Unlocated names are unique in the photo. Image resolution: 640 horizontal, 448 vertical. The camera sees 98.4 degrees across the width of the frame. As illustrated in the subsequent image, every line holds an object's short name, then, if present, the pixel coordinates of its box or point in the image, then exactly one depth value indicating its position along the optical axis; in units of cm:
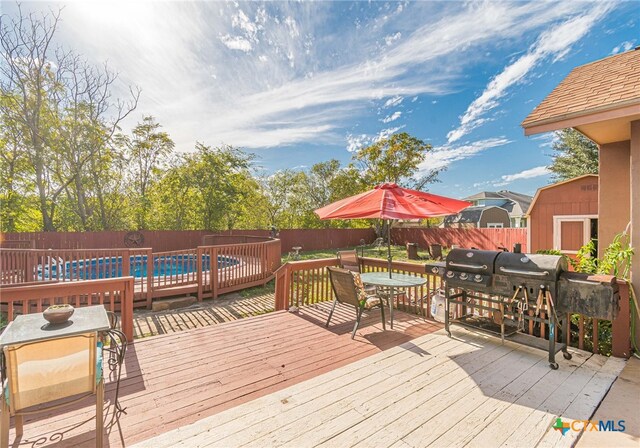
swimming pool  585
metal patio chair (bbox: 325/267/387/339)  359
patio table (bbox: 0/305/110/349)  157
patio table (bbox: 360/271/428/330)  387
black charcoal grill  267
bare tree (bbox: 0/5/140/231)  1166
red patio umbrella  352
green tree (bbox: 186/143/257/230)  1467
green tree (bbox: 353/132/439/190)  2067
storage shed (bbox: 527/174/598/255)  893
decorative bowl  176
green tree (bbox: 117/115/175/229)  1528
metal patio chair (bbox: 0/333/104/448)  154
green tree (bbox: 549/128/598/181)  1537
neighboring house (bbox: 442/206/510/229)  2908
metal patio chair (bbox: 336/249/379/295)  525
